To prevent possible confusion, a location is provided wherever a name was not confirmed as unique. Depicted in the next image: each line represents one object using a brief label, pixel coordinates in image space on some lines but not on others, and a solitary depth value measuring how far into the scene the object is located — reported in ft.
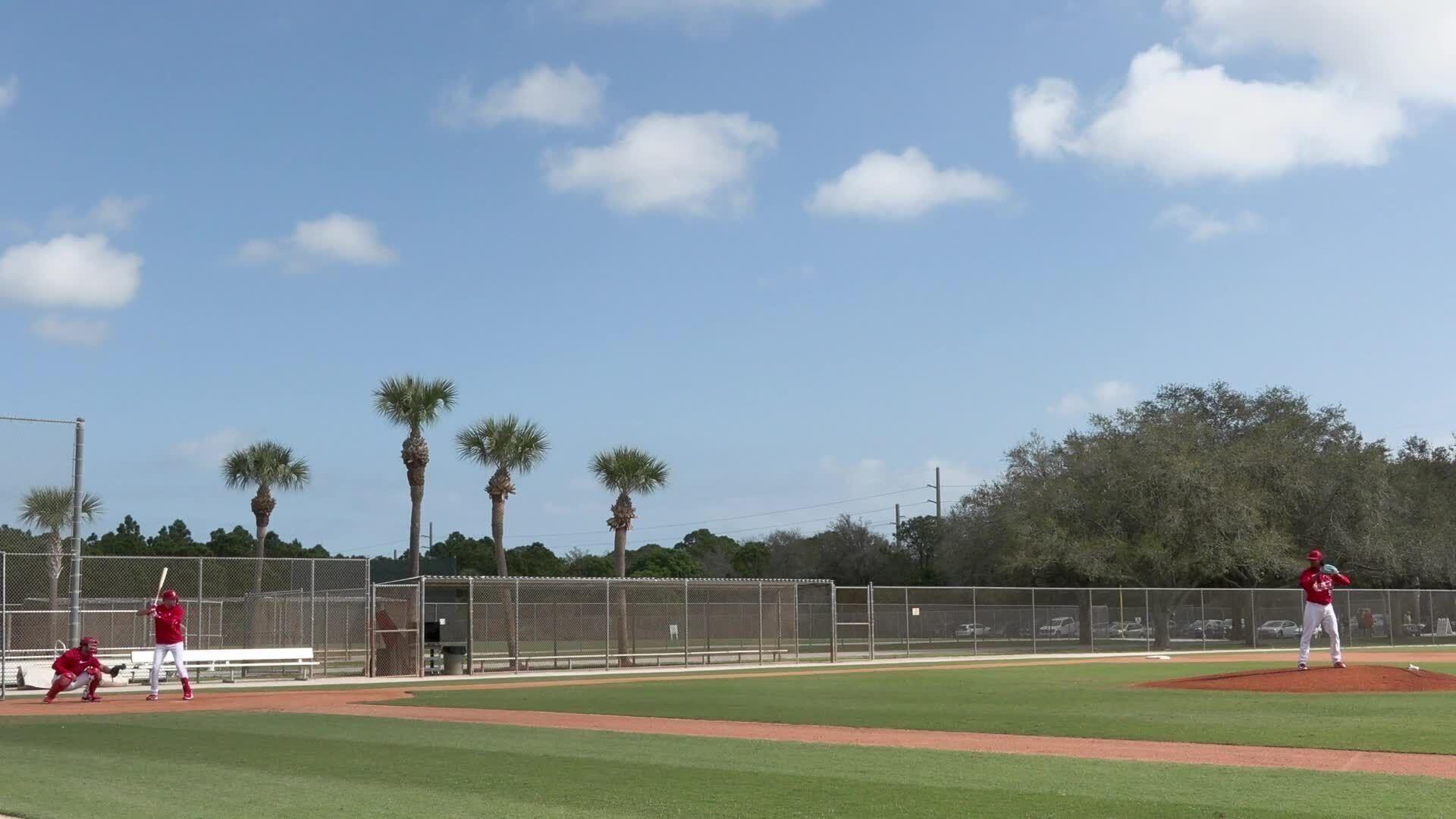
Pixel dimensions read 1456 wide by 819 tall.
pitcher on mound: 79.30
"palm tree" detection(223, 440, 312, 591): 200.75
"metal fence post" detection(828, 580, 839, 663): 131.03
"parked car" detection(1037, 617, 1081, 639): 164.04
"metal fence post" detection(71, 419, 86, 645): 86.17
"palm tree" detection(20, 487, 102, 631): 91.45
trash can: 115.24
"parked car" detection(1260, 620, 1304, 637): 174.09
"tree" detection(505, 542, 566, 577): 353.72
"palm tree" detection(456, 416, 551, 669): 170.09
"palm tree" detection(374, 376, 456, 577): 168.76
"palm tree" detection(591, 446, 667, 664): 172.04
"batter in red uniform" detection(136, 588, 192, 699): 79.10
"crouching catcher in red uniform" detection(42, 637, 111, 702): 79.15
